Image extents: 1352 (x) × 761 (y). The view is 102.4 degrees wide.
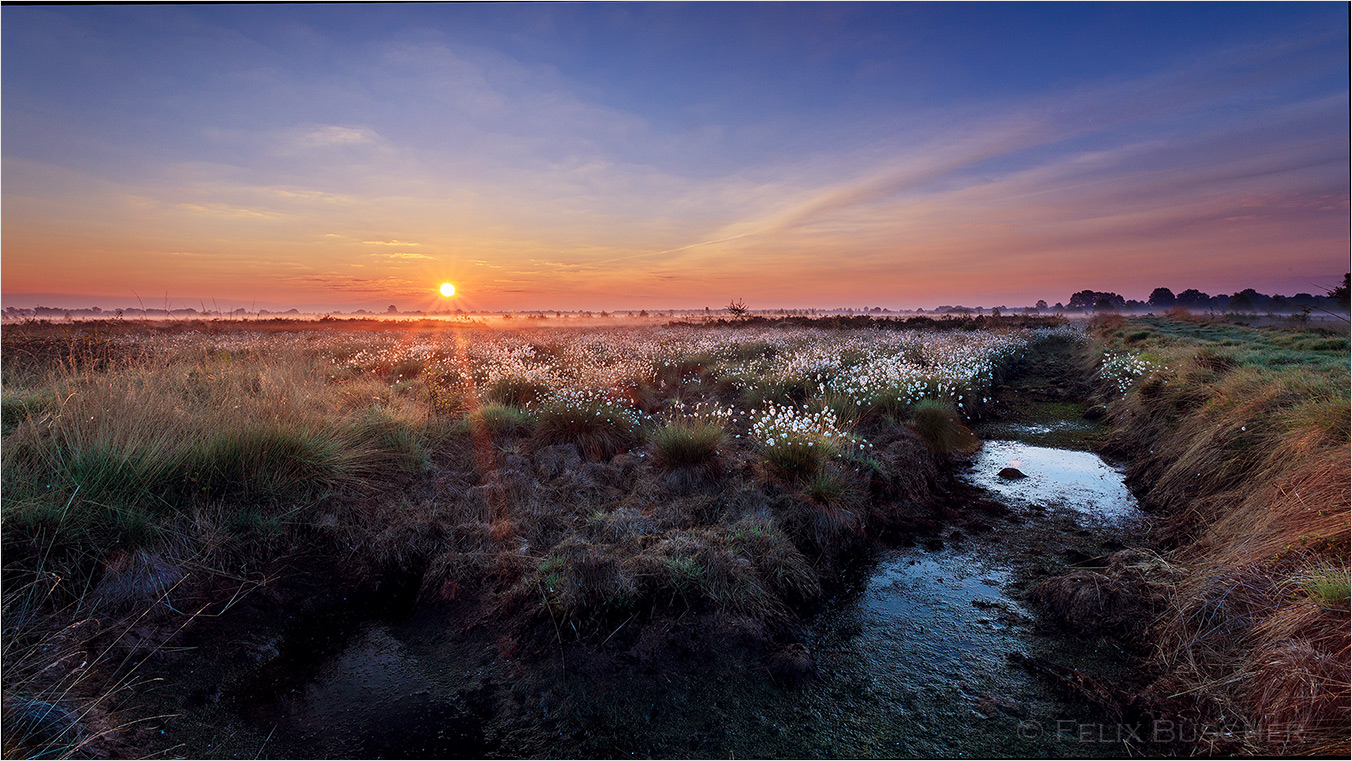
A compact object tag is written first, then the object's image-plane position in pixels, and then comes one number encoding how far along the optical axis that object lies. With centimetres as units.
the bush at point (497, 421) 835
